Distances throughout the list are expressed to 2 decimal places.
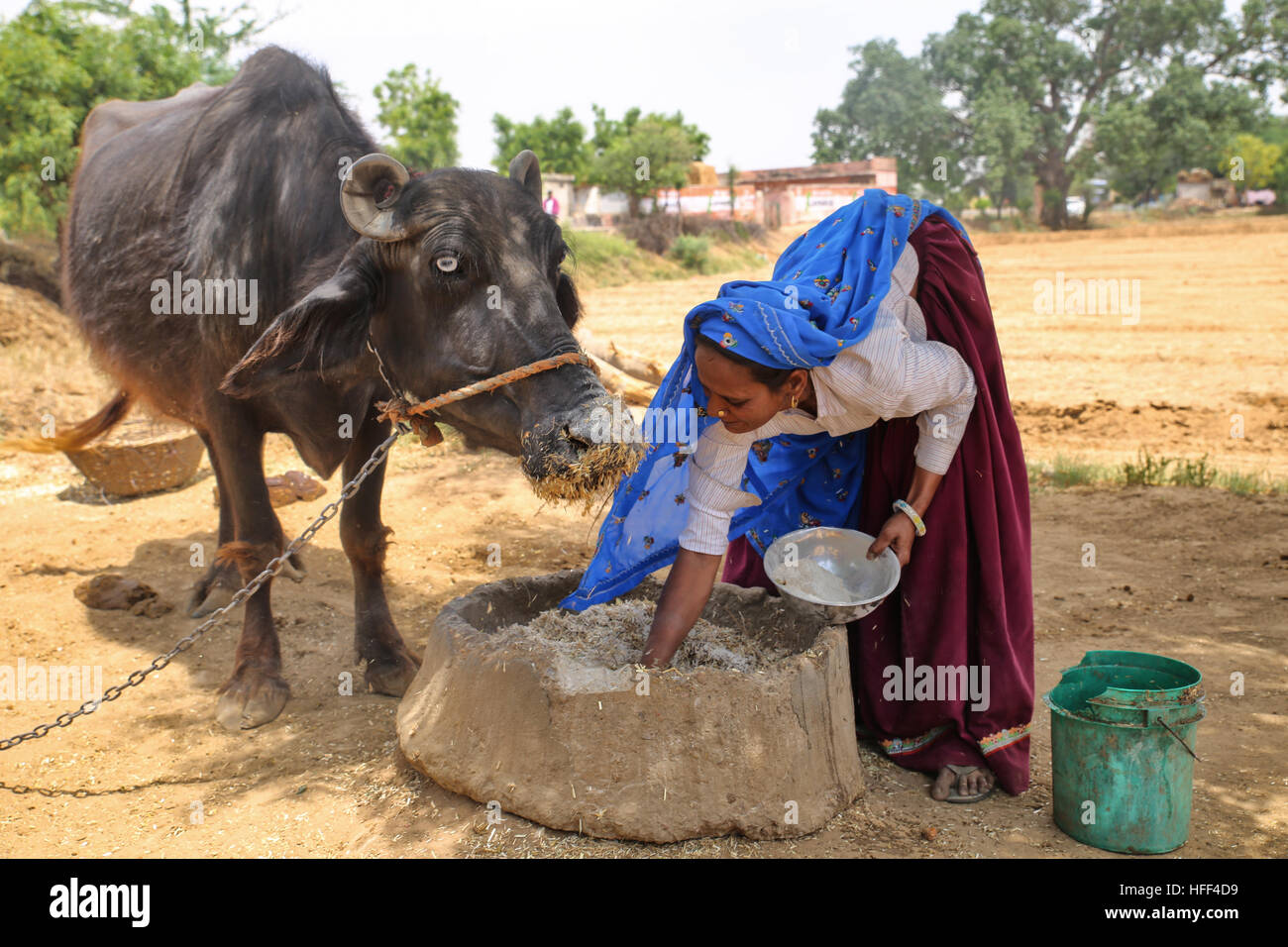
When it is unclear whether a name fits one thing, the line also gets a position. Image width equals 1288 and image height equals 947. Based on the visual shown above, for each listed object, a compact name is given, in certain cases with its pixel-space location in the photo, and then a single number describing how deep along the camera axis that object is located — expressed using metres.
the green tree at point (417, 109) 29.33
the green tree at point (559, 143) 34.25
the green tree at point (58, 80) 10.12
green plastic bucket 2.63
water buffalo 3.20
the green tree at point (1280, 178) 31.03
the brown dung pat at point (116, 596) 4.93
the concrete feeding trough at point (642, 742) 2.69
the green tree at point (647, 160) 28.34
